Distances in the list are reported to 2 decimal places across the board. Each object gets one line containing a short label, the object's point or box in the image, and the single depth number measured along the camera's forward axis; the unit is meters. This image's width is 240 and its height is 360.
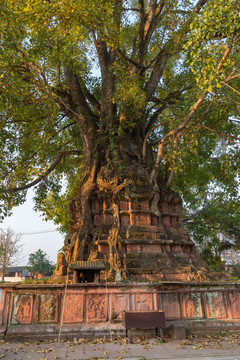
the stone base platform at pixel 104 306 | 6.02
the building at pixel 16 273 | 49.22
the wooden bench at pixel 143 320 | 5.57
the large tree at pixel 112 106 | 7.55
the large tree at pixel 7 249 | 35.19
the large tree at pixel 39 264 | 54.31
